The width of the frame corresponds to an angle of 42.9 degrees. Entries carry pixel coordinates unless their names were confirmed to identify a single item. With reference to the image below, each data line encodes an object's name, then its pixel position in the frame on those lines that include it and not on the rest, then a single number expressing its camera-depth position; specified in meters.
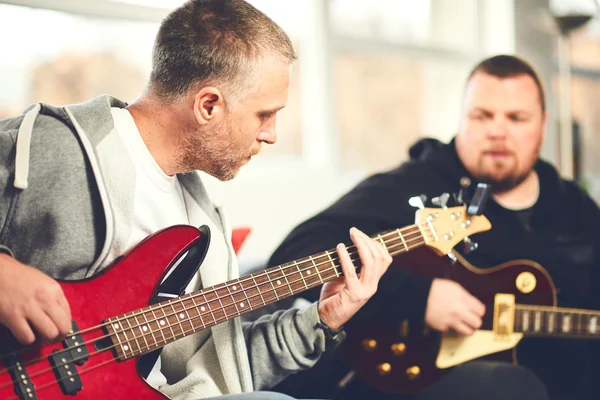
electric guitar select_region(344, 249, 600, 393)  1.89
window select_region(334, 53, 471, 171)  3.70
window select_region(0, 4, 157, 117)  2.40
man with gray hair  1.20
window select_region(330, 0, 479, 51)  3.51
